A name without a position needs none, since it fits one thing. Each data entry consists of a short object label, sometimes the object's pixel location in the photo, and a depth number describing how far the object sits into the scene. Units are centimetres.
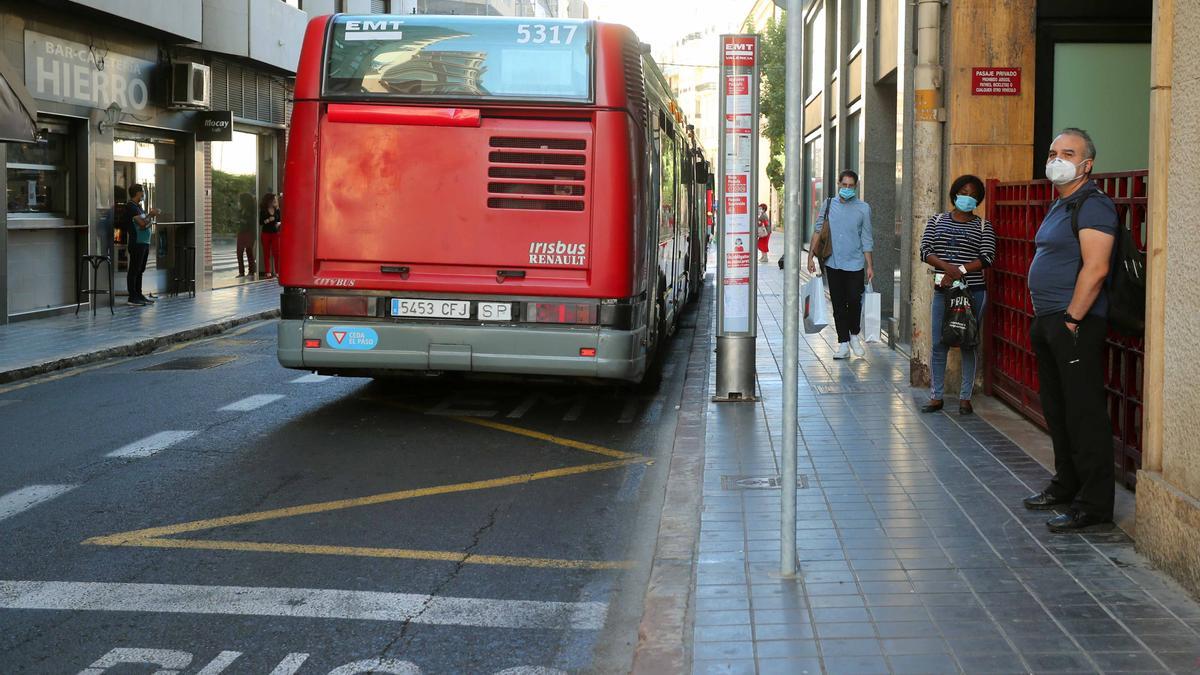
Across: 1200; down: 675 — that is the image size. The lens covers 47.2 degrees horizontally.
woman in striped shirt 988
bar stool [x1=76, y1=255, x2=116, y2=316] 1954
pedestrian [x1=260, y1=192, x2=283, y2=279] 2725
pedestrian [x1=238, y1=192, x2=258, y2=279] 2833
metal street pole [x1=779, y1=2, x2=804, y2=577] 538
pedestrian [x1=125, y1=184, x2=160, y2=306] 2123
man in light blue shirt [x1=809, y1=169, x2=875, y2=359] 1383
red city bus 993
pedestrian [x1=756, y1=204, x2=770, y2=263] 3550
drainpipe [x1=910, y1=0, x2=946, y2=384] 1141
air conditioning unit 2288
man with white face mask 635
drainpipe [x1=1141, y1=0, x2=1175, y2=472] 591
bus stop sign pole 1091
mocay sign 2438
